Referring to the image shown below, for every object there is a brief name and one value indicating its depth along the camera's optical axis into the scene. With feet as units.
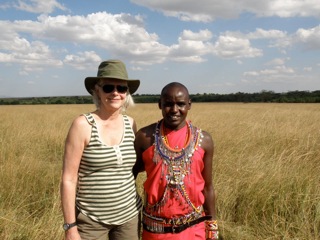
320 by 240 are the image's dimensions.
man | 6.65
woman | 6.51
